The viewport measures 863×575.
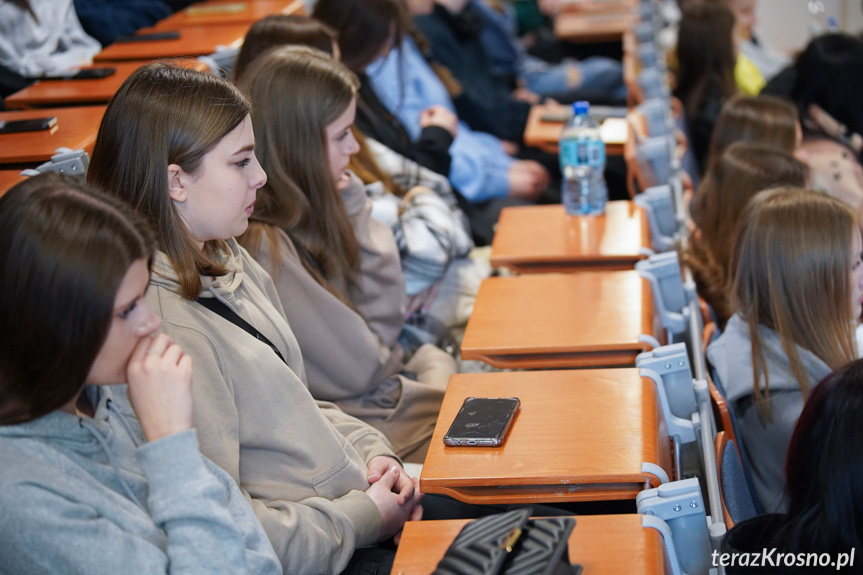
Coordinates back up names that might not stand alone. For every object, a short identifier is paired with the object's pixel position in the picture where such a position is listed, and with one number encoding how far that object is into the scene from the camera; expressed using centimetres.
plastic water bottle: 271
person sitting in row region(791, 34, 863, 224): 379
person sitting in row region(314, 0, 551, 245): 292
